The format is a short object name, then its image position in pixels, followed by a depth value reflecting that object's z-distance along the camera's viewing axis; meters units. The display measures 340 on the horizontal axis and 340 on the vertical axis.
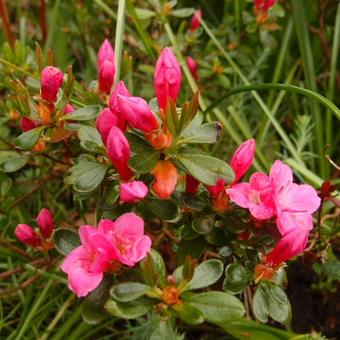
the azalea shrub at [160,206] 0.25
